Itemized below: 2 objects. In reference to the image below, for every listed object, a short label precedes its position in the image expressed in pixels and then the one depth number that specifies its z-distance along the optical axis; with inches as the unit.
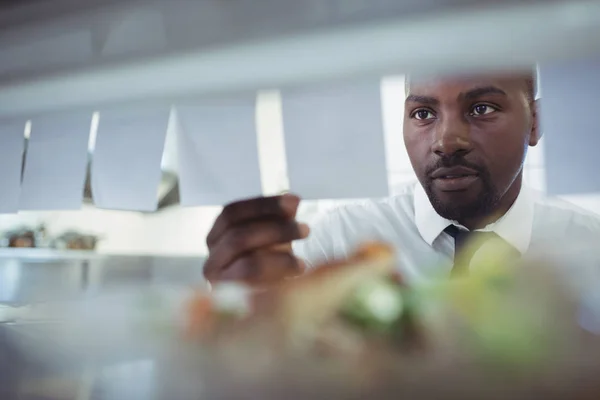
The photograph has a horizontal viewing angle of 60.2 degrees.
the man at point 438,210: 27.0
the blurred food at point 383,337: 25.2
